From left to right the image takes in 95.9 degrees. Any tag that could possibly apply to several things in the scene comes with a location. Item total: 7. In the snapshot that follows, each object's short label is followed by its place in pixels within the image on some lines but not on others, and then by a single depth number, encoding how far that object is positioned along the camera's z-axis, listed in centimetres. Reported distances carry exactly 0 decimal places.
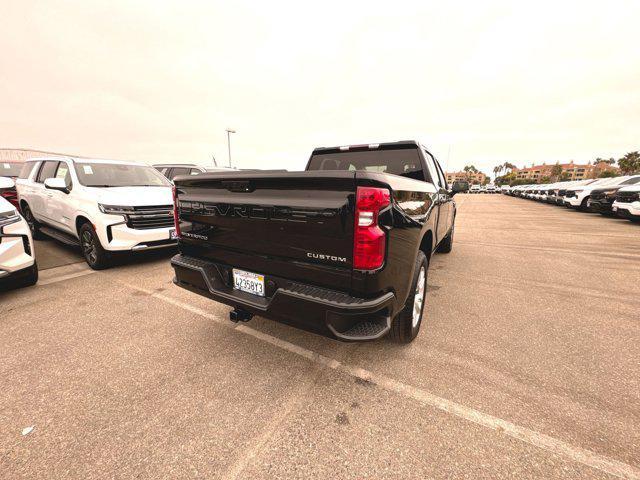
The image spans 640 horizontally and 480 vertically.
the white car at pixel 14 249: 341
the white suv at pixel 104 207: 448
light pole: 2570
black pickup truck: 176
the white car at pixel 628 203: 952
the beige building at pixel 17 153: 2267
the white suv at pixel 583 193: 1398
